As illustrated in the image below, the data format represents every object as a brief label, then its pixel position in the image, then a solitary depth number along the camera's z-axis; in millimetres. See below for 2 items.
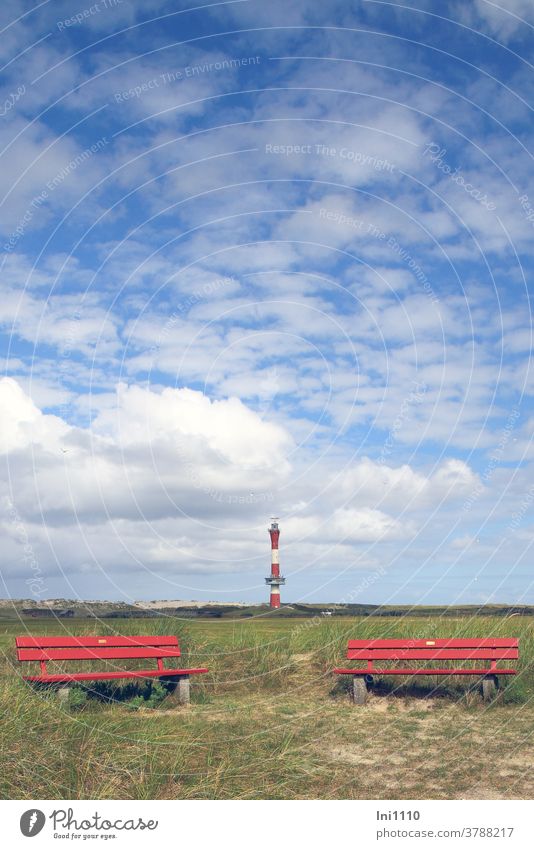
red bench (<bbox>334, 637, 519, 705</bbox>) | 12469
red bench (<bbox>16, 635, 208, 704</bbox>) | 11805
